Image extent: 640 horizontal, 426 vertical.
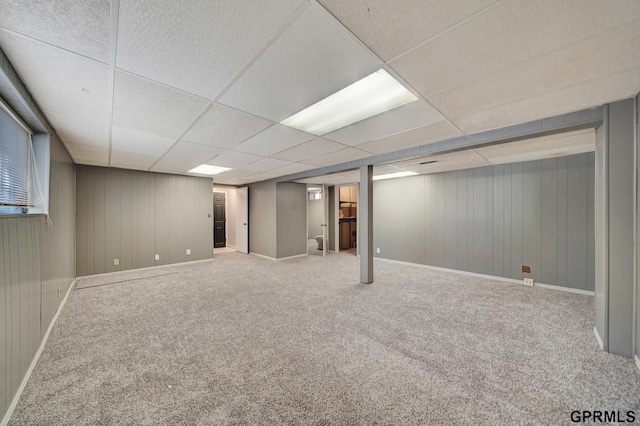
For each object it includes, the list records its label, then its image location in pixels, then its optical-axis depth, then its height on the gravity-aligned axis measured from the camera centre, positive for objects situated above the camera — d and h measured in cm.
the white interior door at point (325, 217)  686 -18
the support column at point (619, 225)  196 -15
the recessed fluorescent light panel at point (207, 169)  479 +96
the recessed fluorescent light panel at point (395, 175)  532 +87
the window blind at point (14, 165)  171 +41
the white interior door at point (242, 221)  725 -29
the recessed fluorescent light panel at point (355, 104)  184 +100
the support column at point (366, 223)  404 -22
